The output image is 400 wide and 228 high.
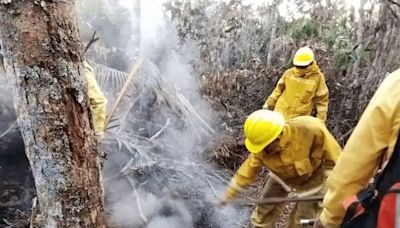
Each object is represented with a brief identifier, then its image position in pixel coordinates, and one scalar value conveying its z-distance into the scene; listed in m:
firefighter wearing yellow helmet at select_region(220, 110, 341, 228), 3.09
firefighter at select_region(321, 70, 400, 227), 1.53
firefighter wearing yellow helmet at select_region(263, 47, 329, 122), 5.18
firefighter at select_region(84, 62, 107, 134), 3.78
